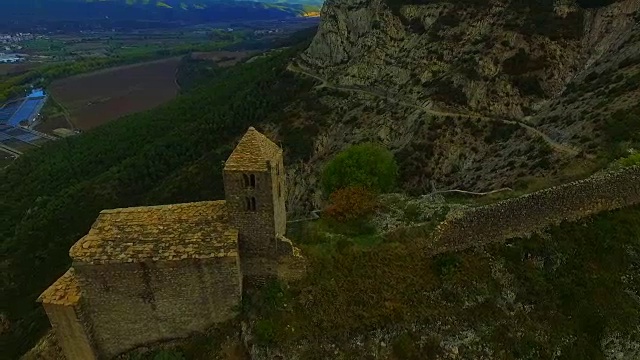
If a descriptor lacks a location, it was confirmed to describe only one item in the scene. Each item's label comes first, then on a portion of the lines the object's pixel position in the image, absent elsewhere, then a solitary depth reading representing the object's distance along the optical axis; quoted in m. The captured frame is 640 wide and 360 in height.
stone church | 22.62
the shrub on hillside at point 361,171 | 39.25
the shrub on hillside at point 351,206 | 27.16
